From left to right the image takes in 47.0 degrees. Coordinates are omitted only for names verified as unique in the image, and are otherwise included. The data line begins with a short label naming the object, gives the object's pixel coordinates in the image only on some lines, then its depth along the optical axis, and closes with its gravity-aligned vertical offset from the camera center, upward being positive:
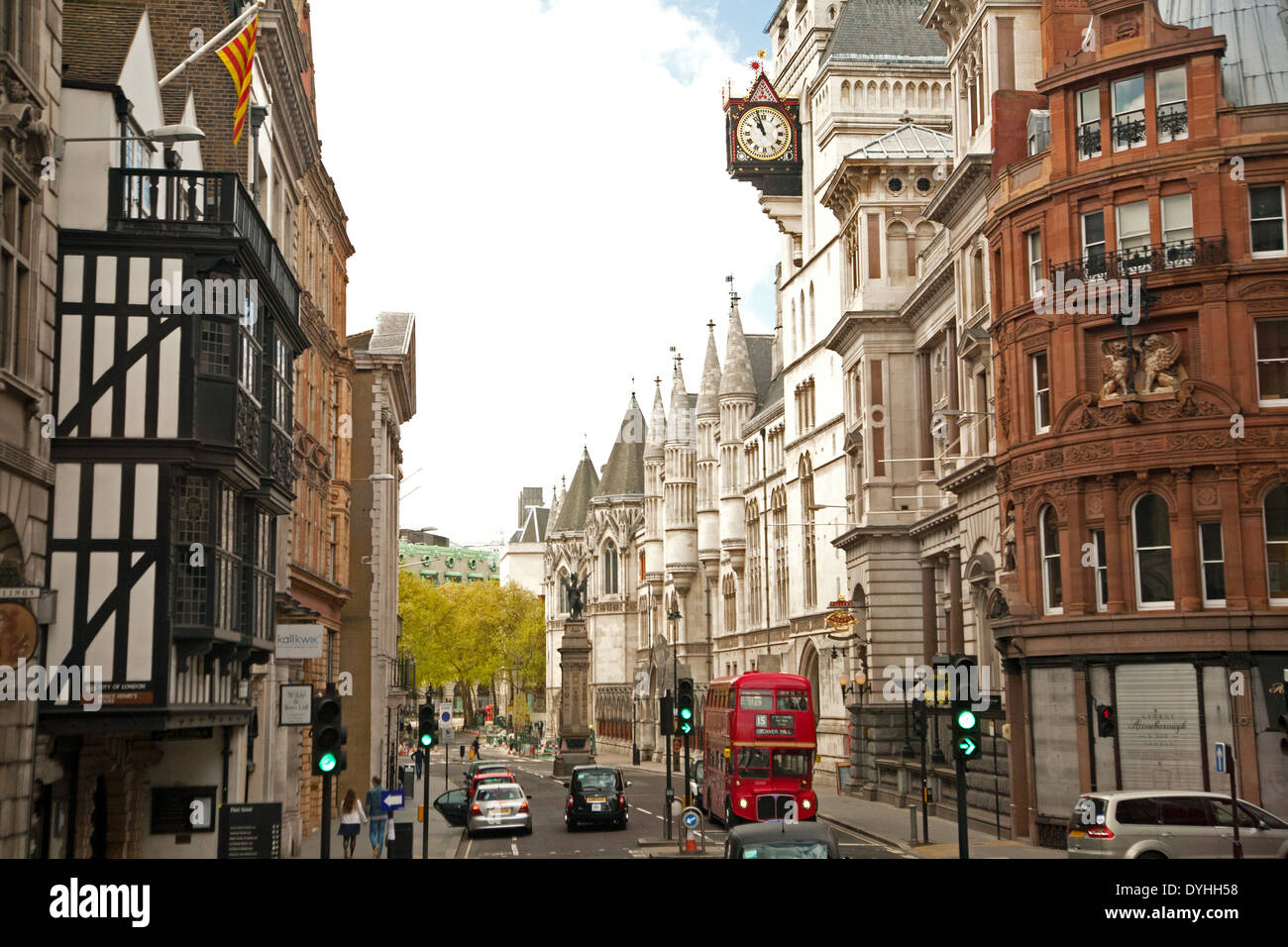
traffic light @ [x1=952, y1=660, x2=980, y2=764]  21.48 -0.65
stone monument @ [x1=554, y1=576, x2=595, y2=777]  78.81 -0.61
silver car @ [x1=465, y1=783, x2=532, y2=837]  40.00 -3.26
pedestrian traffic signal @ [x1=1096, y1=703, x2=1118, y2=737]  32.75 -0.89
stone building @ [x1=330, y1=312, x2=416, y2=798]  51.94 +5.49
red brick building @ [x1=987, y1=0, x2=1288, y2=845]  32.22 +5.79
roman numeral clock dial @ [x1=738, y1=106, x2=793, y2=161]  83.56 +30.95
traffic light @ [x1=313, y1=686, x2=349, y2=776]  17.81 -0.52
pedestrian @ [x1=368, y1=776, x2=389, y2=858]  30.72 -2.67
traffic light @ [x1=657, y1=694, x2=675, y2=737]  35.16 -0.66
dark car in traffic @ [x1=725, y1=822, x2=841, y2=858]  18.22 -1.92
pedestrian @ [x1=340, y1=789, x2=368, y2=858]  30.69 -2.65
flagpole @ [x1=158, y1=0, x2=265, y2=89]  23.05 +10.74
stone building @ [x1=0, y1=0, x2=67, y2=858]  17.73 +4.17
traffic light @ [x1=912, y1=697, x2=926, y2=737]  44.69 -1.01
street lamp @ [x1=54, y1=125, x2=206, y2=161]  18.22 +6.88
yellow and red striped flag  24.34 +10.40
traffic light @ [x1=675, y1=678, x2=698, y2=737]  33.81 -0.50
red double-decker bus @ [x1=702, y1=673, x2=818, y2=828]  40.16 -1.66
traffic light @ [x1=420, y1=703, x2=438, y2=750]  29.33 -0.67
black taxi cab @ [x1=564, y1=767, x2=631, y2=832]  41.88 -3.13
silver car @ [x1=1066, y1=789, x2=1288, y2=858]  23.56 -2.35
